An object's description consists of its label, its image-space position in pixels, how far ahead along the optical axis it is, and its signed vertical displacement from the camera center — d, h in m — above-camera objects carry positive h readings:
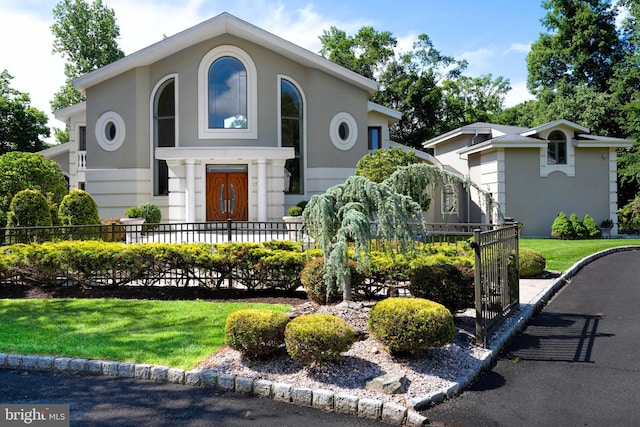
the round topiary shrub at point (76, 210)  16.89 +0.24
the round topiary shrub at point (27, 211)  15.59 +0.20
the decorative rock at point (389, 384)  5.22 -1.87
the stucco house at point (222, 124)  20.92 +4.25
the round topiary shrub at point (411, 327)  5.80 -1.38
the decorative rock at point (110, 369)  6.04 -1.92
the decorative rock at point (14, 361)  6.32 -1.90
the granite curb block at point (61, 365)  6.19 -1.91
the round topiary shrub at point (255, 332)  5.91 -1.45
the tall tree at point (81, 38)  43.38 +16.25
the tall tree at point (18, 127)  36.06 +6.87
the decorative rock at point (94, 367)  6.11 -1.92
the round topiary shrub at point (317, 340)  5.54 -1.46
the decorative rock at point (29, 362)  6.27 -1.90
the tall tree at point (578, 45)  35.78 +12.89
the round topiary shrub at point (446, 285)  7.39 -1.11
